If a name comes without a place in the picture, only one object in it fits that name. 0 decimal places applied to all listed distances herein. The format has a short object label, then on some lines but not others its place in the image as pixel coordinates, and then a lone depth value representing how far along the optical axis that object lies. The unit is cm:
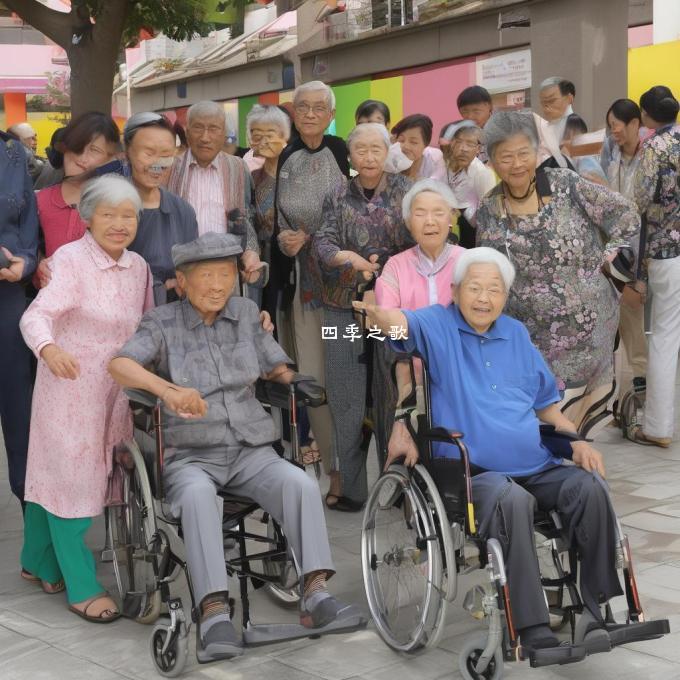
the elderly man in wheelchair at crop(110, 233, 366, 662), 352
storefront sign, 1397
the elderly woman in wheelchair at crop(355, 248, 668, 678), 326
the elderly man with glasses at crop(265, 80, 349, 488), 552
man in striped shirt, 548
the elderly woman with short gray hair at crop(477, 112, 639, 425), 456
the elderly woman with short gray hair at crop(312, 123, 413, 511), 498
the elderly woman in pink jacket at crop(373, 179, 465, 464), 448
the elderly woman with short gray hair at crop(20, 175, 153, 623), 404
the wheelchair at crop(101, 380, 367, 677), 351
